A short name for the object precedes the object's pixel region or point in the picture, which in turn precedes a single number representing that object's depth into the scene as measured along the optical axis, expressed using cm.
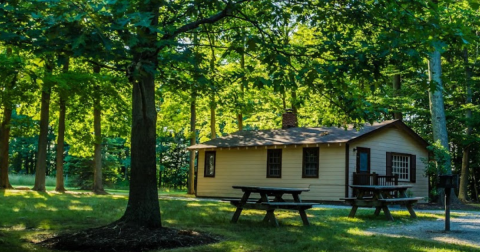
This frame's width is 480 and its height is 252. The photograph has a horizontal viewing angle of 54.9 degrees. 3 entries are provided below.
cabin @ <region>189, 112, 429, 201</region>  1786
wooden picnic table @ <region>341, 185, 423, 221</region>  1073
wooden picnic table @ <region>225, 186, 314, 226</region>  901
